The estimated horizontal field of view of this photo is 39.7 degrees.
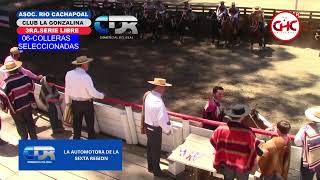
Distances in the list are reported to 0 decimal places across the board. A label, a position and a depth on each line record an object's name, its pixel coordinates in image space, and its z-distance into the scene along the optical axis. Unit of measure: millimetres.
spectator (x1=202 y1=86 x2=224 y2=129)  7910
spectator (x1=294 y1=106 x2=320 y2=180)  6438
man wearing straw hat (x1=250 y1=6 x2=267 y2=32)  18231
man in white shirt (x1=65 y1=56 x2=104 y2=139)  8117
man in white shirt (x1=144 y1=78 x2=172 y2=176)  7219
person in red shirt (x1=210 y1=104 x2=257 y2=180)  6090
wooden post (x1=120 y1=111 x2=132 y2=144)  8578
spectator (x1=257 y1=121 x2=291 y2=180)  6141
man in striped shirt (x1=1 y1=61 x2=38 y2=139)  8350
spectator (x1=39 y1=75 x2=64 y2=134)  9275
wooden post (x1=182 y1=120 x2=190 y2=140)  7781
